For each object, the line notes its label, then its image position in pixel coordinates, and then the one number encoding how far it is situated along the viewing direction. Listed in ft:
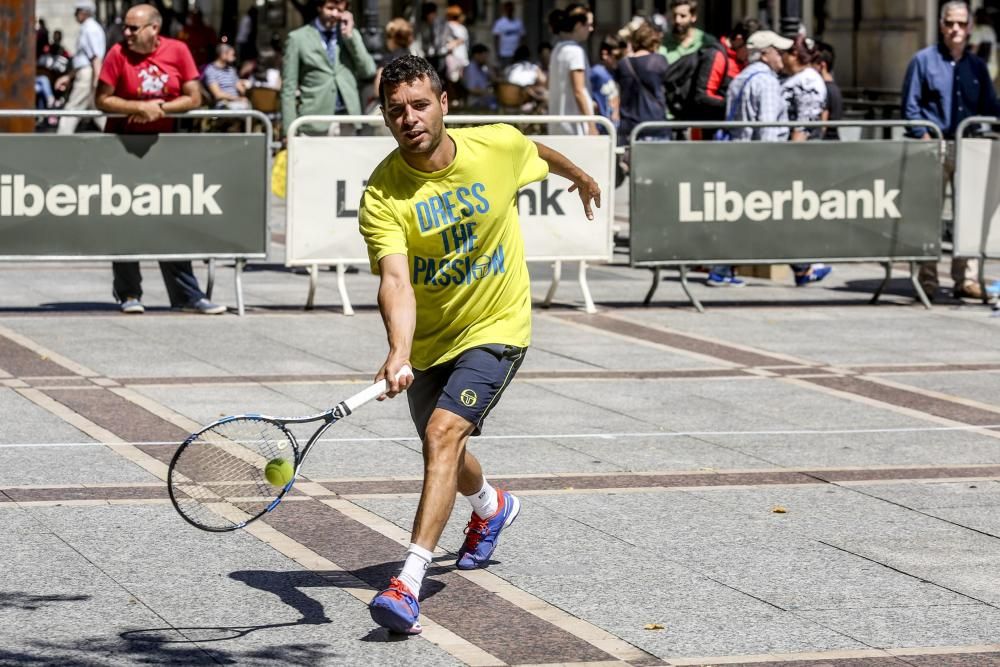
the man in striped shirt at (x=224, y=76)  87.31
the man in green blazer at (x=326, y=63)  49.80
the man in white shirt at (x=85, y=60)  79.41
